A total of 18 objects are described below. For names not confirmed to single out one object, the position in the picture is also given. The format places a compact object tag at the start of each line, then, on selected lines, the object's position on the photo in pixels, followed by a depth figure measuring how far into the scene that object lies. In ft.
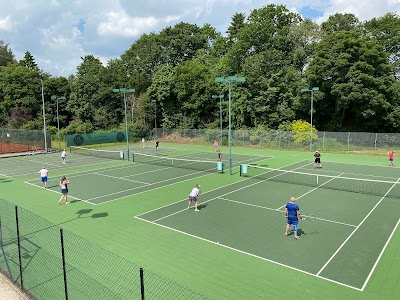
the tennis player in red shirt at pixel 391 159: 98.02
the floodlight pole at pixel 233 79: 80.12
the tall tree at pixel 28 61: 296.71
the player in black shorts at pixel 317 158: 95.00
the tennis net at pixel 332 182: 68.28
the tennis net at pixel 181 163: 97.16
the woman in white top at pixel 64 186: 60.34
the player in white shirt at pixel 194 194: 55.57
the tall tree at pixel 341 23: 184.96
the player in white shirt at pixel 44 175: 73.16
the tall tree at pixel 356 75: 145.28
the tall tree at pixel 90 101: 226.58
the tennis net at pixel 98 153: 128.19
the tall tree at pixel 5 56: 298.19
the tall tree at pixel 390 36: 169.78
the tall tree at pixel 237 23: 216.74
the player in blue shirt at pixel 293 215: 42.44
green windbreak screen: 166.12
